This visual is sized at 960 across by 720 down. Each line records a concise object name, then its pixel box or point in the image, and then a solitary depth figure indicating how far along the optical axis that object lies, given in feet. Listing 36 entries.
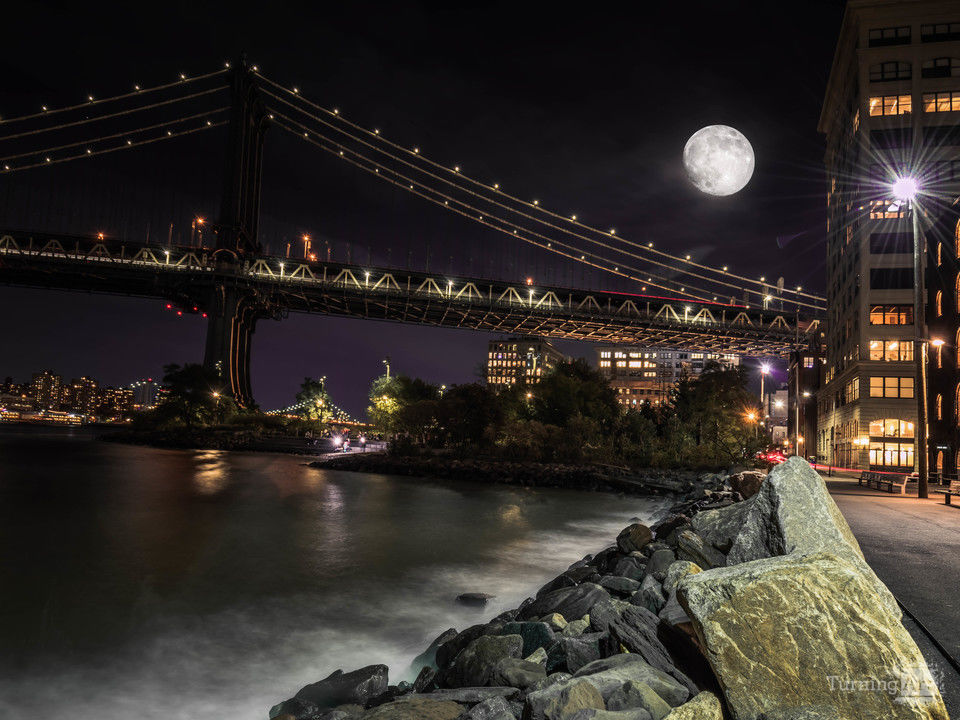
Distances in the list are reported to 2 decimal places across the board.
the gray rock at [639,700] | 12.91
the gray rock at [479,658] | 17.95
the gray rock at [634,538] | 35.70
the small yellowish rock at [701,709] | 12.08
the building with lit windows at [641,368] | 612.29
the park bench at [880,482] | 64.40
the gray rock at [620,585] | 26.68
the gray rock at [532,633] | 19.70
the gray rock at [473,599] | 34.35
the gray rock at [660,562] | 26.21
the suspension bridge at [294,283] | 241.76
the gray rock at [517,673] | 16.67
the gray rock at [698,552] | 24.98
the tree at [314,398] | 401.08
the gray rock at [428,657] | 23.79
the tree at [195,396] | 223.71
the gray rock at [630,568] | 29.76
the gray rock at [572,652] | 17.37
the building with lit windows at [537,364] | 637.88
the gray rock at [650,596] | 21.78
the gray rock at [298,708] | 18.07
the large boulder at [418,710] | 14.47
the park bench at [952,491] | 51.22
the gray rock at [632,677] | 13.71
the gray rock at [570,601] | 23.88
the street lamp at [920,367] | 58.39
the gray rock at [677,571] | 20.67
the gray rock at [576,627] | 21.12
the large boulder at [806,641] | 11.28
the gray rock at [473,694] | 15.76
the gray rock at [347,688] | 19.29
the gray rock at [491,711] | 14.11
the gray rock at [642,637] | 15.31
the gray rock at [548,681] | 15.30
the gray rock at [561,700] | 12.91
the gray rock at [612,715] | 12.22
